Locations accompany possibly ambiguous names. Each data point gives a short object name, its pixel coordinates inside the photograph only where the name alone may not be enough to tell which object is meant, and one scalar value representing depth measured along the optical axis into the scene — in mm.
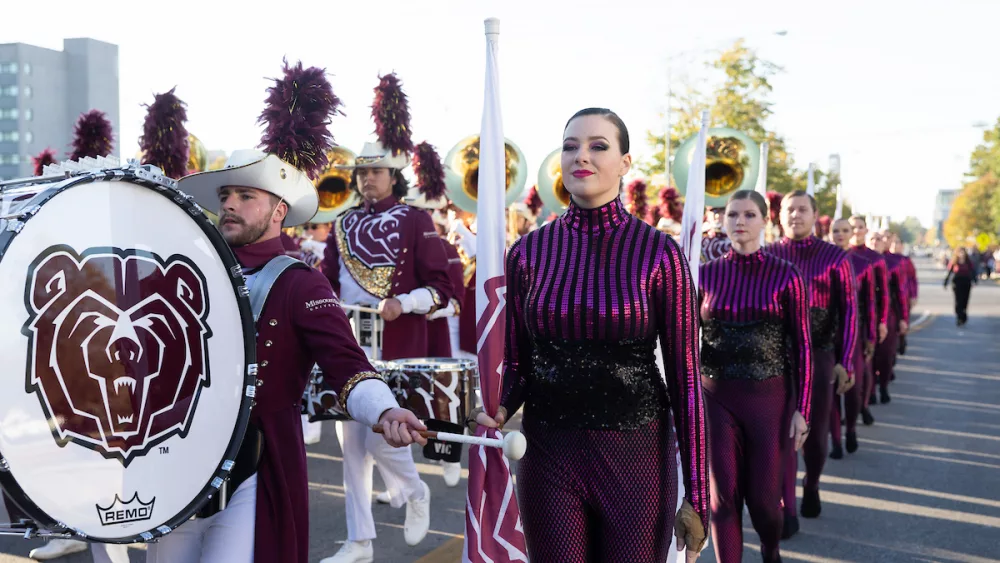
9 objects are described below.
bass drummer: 2973
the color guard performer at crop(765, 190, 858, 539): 6457
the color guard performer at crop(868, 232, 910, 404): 11664
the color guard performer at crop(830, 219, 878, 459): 8305
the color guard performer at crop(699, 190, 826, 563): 4844
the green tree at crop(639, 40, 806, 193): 28719
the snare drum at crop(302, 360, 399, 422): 4391
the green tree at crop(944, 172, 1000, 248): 84062
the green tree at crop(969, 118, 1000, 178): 77438
